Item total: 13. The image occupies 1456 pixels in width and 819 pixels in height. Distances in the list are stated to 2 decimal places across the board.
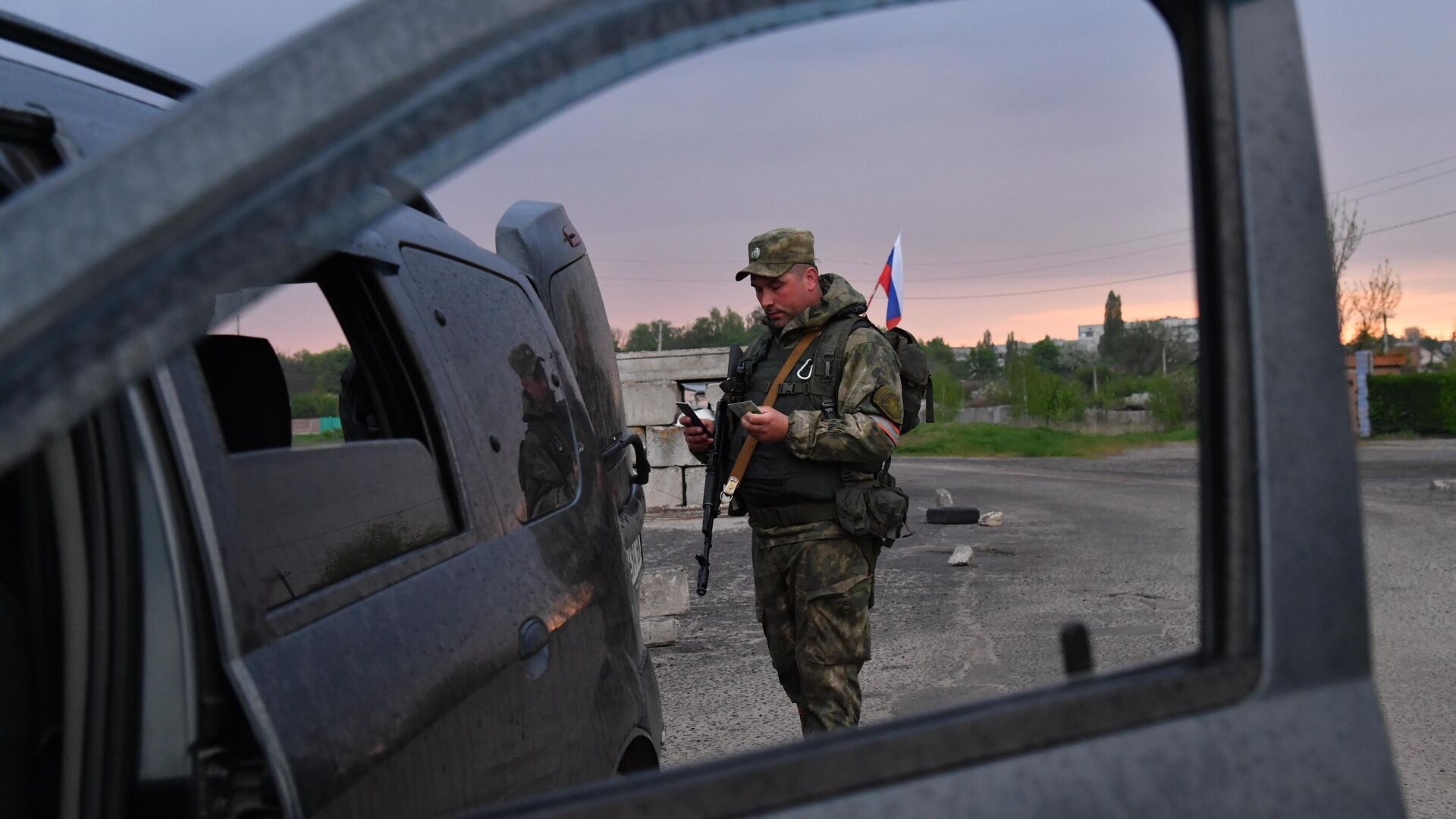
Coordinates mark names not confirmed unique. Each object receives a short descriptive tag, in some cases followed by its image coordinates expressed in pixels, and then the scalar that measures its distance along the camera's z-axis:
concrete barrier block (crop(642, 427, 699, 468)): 12.89
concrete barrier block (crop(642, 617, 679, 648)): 6.17
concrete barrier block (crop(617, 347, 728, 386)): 13.17
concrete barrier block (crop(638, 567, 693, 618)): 6.70
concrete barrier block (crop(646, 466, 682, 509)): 12.98
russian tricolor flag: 6.40
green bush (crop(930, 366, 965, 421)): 41.22
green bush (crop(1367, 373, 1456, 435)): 27.14
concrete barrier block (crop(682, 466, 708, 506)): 12.91
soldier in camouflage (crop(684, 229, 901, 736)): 4.02
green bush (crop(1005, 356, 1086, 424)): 34.53
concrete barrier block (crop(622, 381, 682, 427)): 13.08
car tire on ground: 10.54
